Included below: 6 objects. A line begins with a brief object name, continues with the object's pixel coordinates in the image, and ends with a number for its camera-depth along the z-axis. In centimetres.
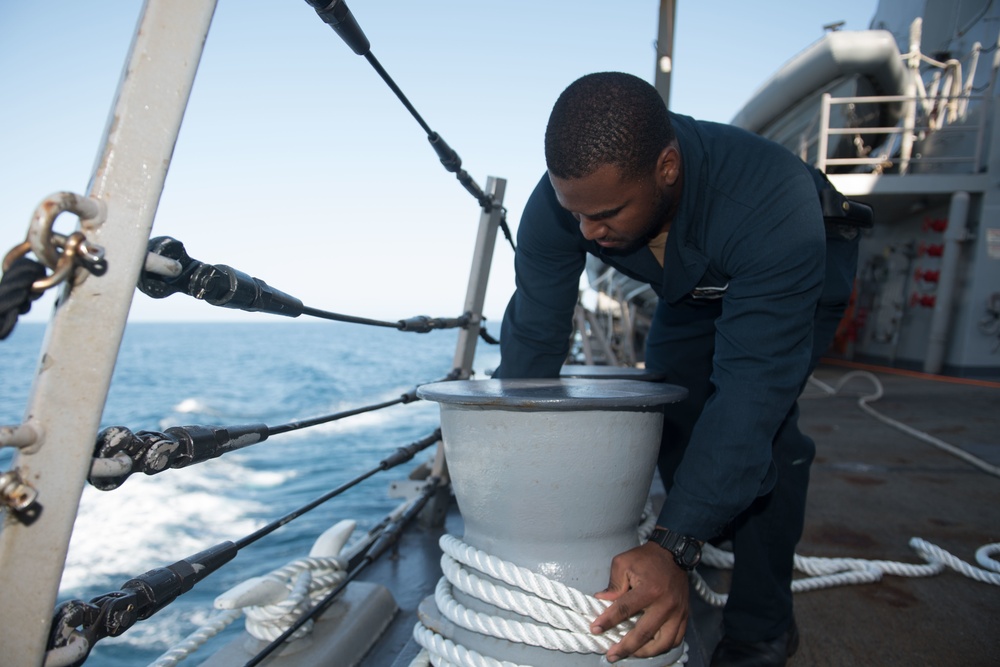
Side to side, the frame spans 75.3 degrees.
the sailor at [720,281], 113
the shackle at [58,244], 58
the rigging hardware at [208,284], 74
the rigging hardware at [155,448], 70
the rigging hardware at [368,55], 123
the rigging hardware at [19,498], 59
